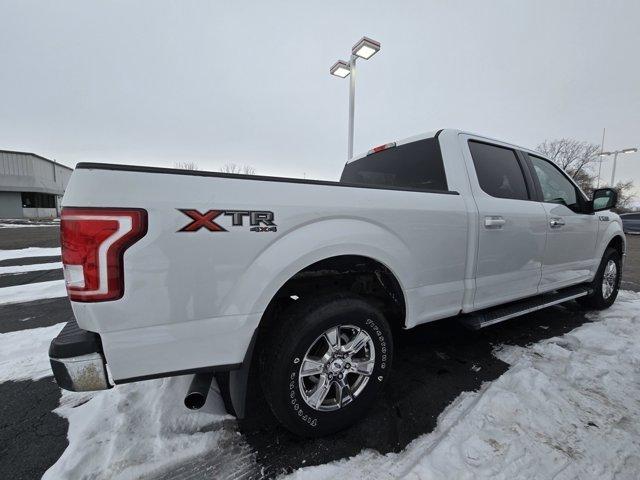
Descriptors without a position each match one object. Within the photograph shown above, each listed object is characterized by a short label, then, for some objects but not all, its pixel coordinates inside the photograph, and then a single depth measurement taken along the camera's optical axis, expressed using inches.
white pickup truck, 51.5
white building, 1406.3
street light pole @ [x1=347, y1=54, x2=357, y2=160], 307.1
